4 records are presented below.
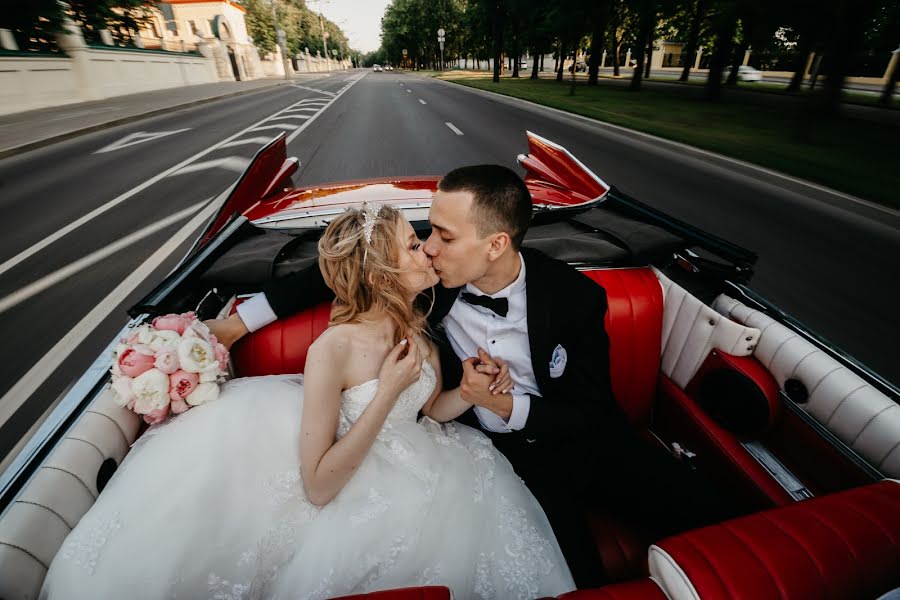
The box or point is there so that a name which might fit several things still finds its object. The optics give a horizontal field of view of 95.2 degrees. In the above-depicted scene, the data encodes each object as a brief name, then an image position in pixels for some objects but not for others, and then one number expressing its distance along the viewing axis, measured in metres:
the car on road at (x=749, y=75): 37.28
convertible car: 1.00
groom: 1.78
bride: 1.24
